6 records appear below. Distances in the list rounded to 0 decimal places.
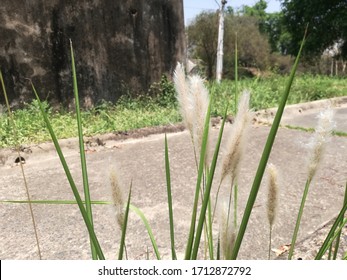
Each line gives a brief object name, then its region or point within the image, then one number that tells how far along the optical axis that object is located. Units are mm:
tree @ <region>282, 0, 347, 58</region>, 14164
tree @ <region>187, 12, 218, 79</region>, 18875
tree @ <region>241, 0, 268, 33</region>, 47381
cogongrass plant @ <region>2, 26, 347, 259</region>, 472
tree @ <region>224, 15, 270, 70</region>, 22834
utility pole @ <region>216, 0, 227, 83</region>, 10146
